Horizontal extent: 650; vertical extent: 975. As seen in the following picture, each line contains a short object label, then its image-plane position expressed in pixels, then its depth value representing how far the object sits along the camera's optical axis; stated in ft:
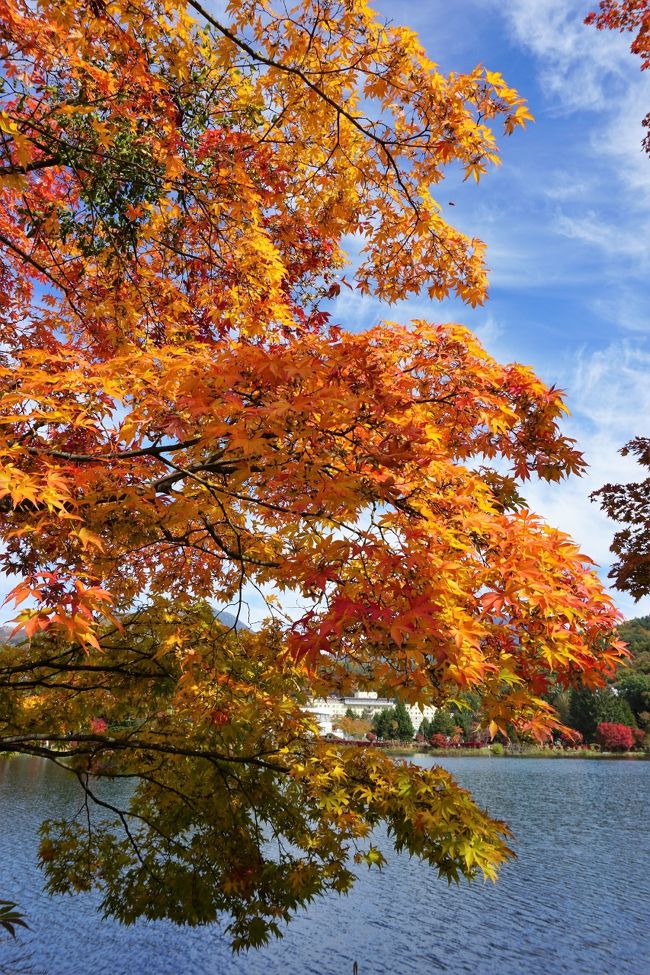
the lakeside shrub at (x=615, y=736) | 214.48
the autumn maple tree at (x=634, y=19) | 30.48
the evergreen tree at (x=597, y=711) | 217.77
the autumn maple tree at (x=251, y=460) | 11.27
